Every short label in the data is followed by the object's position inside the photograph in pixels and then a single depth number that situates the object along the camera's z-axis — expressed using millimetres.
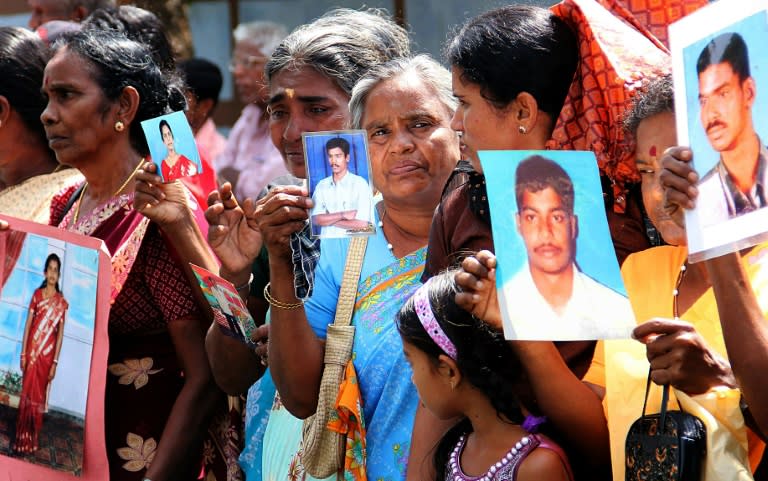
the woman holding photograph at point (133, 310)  3574
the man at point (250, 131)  6246
